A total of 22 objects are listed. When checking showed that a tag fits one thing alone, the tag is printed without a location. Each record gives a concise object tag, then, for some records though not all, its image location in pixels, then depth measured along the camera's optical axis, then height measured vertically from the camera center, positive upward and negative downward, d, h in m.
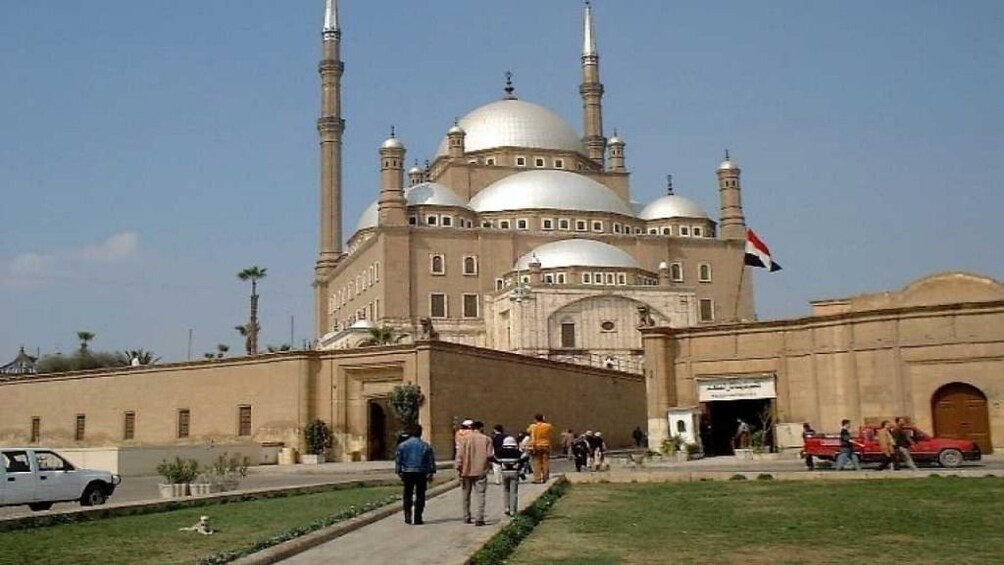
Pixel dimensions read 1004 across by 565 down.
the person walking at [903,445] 20.47 -0.37
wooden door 24.39 +0.25
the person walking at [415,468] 11.99 -0.35
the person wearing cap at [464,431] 12.53 +0.06
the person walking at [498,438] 14.38 -0.04
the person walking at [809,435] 21.92 -0.16
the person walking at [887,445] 19.83 -0.35
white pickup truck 15.18 -0.52
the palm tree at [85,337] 62.44 +6.29
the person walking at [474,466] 11.90 -0.34
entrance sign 27.12 +1.05
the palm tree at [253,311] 61.01 +7.46
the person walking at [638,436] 38.17 -0.14
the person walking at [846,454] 20.44 -0.51
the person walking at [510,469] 12.67 -0.40
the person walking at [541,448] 18.42 -0.23
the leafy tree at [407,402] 30.17 +0.99
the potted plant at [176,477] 18.28 -0.58
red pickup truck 20.69 -0.45
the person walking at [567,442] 32.30 -0.26
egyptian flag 36.56 +5.99
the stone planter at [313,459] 31.16 -0.56
